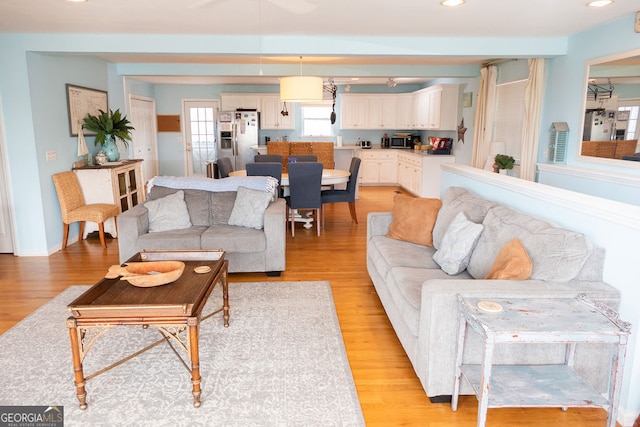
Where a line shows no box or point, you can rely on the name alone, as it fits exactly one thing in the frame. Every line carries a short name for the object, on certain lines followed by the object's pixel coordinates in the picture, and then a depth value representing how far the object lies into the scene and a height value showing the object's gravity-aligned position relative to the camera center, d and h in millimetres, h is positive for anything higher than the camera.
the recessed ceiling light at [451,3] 3184 +976
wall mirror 3635 +247
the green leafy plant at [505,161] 5156 -270
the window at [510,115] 5438 +292
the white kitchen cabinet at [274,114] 9836 +492
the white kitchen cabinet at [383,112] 9977 +564
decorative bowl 2363 -768
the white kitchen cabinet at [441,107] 7950 +562
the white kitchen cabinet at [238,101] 9680 +761
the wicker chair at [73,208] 4902 -834
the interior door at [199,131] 9891 +104
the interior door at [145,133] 8523 +44
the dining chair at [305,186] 5332 -604
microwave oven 10168 -90
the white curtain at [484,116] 6074 +299
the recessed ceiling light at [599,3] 3210 +990
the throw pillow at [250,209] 4133 -681
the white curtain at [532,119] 4805 +207
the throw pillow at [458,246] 2840 -705
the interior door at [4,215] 4586 -864
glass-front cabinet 5324 -625
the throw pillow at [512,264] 2240 -651
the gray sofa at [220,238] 3867 -895
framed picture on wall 5242 +396
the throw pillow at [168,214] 4094 -729
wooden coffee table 2113 -847
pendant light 5059 +550
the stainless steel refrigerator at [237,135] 9445 +18
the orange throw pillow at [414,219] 3551 -672
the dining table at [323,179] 5667 -557
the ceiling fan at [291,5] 3260 +987
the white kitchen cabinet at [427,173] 8000 -648
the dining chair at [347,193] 5870 -751
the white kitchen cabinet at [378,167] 9812 -666
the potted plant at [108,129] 5523 +73
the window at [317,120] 10297 +382
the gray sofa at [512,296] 2084 -791
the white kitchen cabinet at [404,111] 9961 +587
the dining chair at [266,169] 5438 -404
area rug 2145 -1336
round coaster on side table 1877 -723
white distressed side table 1722 -789
